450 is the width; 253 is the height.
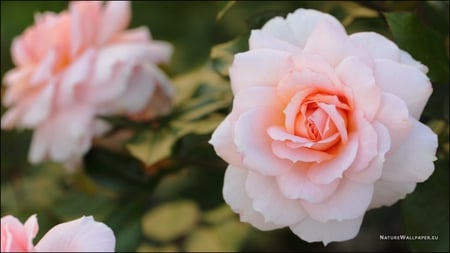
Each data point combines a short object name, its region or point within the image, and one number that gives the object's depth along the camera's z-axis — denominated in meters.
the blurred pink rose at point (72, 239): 0.75
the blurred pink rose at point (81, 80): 0.94
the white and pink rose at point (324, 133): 0.76
